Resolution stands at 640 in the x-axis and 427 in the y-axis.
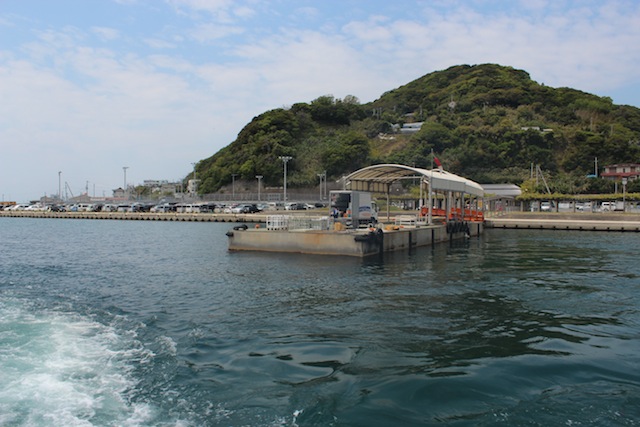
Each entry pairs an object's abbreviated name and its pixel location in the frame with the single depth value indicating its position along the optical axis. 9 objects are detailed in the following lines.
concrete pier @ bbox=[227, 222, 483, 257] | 28.27
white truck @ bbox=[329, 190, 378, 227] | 34.28
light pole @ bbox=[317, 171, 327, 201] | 108.50
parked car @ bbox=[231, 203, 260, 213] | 80.47
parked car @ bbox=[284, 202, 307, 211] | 82.50
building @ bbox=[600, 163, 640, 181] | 98.50
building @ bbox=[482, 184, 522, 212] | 79.04
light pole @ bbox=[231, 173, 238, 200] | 121.45
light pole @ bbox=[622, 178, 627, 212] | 66.00
